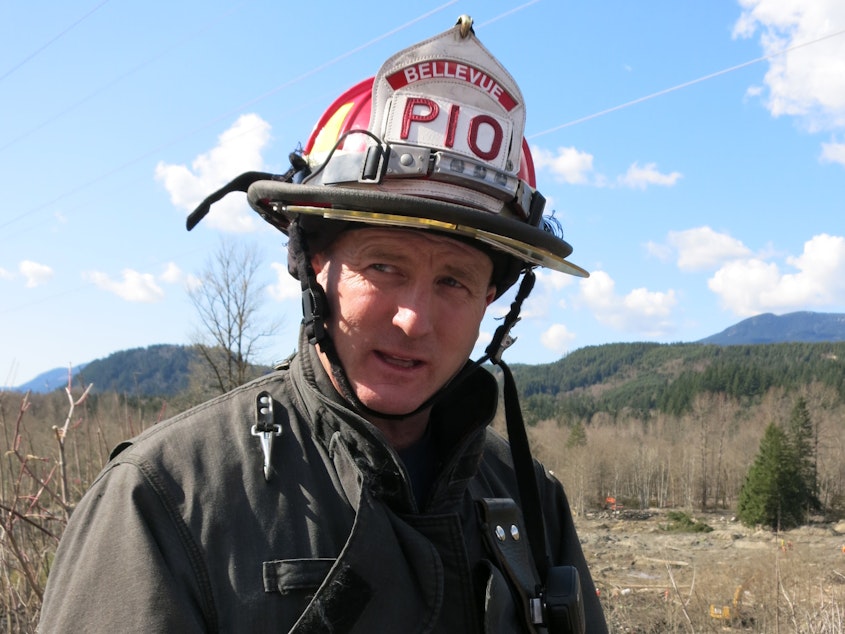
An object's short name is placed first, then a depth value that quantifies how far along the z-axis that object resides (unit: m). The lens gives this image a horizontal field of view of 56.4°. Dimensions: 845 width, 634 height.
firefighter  1.56
